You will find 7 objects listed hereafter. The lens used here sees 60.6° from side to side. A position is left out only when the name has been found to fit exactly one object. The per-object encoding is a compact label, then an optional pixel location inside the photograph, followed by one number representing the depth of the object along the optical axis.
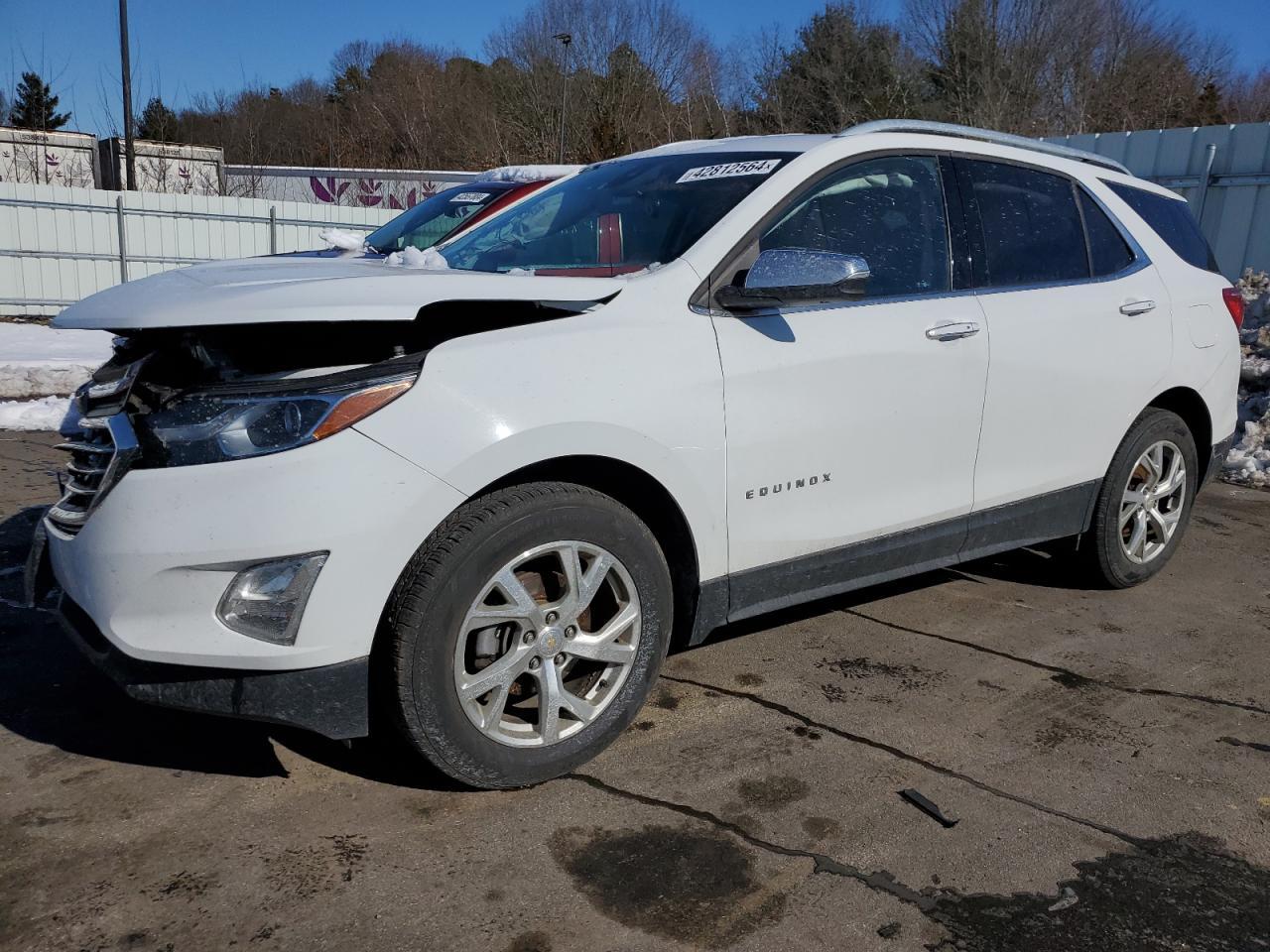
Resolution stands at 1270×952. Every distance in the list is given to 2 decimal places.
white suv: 2.53
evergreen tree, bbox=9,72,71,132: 33.29
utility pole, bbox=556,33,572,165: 31.28
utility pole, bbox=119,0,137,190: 24.64
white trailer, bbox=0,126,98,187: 27.00
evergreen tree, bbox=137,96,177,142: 34.69
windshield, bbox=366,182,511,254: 8.96
